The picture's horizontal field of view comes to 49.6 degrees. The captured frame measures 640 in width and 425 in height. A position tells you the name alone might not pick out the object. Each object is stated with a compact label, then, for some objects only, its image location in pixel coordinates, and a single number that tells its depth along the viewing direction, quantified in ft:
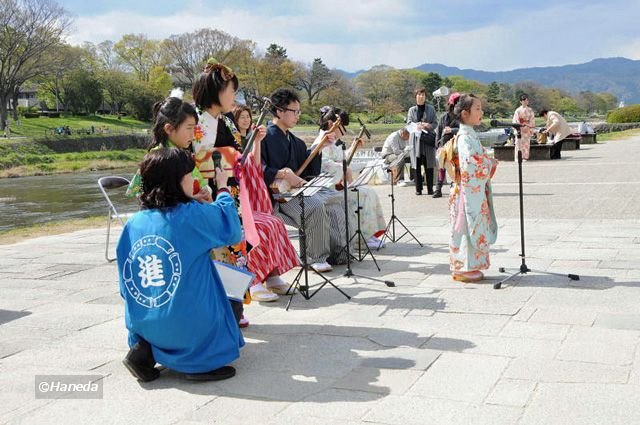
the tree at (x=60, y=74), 189.26
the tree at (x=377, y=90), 260.42
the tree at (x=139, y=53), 248.32
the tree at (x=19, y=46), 169.99
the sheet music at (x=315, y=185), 18.51
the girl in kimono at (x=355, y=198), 23.50
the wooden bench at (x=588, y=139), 91.71
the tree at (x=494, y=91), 297.88
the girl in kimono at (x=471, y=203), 19.12
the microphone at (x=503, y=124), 18.94
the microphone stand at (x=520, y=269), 18.66
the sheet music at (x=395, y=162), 26.09
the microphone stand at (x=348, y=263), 19.25
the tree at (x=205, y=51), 219.41
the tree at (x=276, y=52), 261.89
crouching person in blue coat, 12.38
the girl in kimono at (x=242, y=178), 15.61
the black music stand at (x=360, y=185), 22.72
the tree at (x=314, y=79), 275.10
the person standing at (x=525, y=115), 57.16
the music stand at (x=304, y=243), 17.88
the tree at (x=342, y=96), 245.65
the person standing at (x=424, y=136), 39.73
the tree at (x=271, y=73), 226.38
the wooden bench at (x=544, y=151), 64.49
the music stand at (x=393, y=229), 25.57
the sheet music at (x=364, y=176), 22.99
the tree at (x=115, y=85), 224.53
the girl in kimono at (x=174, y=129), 14.19
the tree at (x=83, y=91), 220.23
